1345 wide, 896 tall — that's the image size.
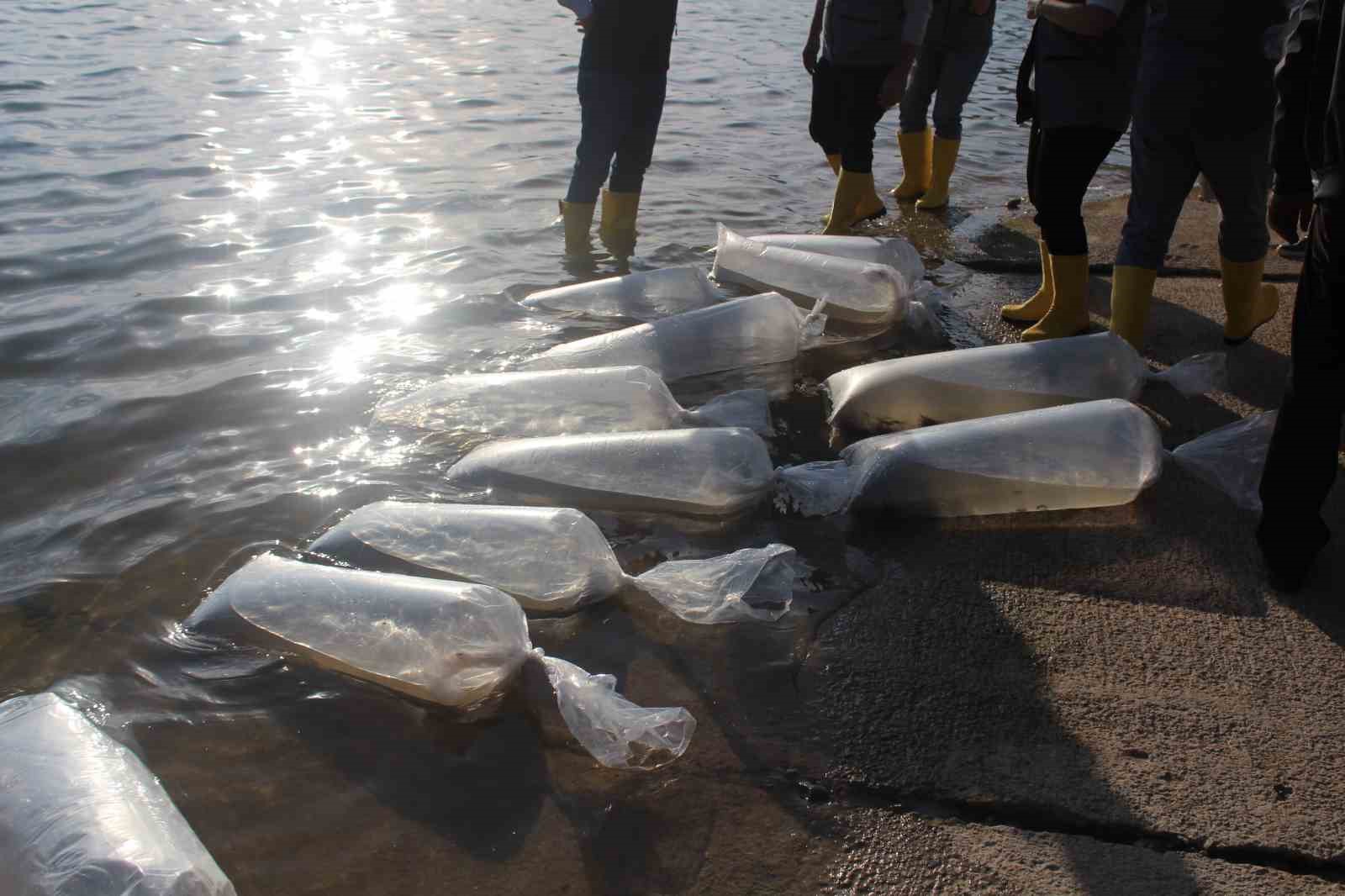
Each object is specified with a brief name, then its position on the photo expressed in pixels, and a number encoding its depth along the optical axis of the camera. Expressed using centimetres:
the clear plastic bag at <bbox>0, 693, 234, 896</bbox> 154
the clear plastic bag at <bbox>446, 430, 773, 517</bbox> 284
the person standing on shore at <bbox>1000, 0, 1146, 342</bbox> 348
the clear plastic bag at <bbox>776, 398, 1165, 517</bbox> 280
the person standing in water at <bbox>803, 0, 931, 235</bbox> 486
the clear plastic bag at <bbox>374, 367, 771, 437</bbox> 319
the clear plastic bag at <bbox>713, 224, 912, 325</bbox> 422
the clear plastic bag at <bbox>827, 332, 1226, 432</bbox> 330
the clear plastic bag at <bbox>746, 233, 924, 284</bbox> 462
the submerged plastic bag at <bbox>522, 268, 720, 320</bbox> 438
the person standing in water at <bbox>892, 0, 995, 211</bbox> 582
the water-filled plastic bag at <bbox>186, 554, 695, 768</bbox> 198
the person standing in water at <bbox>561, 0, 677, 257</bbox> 475
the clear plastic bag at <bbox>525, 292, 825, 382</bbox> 373
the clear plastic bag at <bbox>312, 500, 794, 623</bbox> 241
